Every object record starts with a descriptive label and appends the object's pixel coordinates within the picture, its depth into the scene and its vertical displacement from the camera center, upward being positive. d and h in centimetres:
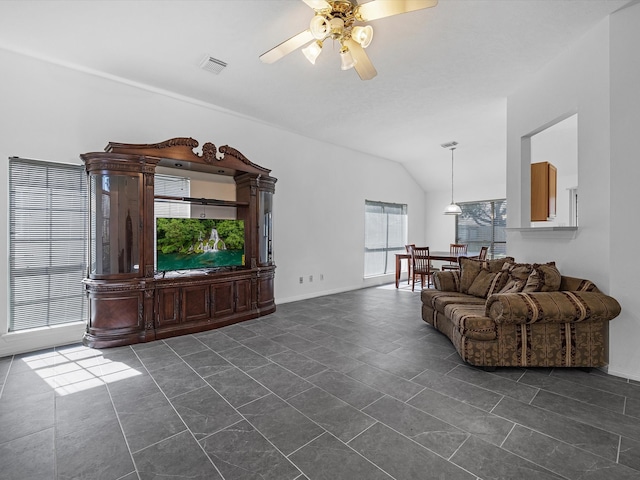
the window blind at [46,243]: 313 -7
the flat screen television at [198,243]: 367 -7
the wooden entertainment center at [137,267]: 326 -33
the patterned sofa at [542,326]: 253 -75
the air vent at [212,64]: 317 +184
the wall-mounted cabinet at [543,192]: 366 +58
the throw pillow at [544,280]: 285 -38
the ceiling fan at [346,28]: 199 +151
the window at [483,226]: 739 +34
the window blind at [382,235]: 712 +9
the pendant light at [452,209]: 623 +62
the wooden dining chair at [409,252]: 668 -29
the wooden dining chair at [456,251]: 667 -28
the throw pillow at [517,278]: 308 -40
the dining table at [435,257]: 598 -36
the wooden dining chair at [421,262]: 627 -50
